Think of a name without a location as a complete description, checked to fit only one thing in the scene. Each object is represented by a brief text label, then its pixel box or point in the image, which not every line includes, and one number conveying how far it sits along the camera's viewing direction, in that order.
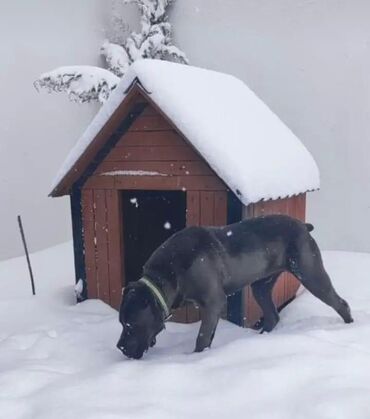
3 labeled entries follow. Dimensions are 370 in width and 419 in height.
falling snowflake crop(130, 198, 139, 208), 5.78
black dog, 3.37
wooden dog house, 4.19
